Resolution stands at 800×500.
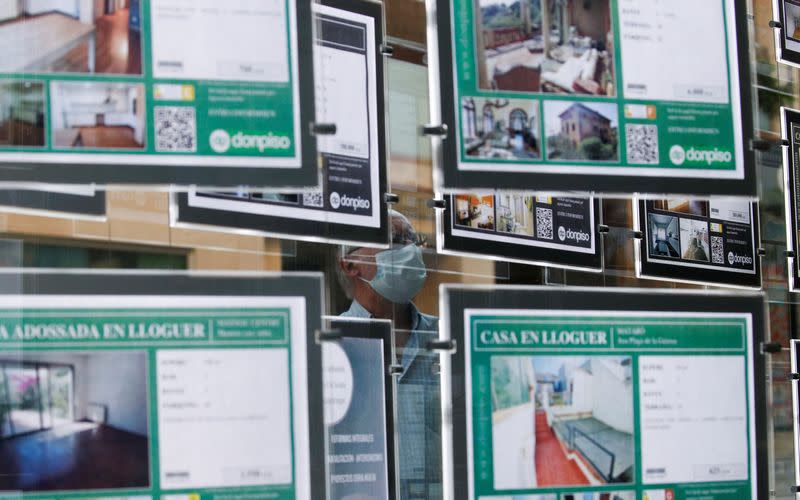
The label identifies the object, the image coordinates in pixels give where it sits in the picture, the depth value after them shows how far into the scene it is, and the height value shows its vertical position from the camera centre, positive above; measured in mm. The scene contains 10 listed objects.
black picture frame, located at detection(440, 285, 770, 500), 3850 -29
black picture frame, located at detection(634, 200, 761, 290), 4457 +85
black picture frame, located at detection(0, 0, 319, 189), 3309 +374
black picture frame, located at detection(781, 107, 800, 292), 4848 +387
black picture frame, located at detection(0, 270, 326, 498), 3256 +65
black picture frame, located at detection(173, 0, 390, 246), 3521 +252
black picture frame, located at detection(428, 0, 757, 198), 3982 +390
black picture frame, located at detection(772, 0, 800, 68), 4867 +974
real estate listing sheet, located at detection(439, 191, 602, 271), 4121 +243
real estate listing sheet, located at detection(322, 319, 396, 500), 3807 -321
